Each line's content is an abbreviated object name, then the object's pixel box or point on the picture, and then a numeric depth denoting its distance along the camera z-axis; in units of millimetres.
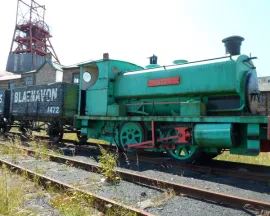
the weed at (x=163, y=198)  3757
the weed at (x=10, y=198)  3266
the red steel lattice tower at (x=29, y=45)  40766
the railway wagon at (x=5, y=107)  13695
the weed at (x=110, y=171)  4922
